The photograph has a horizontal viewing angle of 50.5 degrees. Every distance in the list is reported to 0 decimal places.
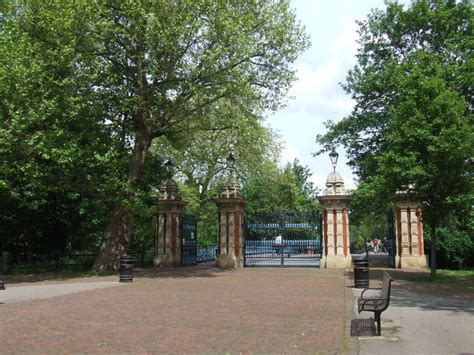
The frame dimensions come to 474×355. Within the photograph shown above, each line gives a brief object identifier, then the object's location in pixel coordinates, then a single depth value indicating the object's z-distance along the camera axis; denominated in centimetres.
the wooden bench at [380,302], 810
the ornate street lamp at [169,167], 2720
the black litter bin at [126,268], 1720
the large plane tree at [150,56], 1862
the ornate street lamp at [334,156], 2462
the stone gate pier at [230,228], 2566
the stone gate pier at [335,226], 2427
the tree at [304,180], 6217
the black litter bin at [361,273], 1545
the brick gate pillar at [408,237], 2386
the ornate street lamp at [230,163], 2672
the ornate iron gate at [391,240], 2509
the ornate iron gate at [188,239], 2686
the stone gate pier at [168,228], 2606
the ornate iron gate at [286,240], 2583
